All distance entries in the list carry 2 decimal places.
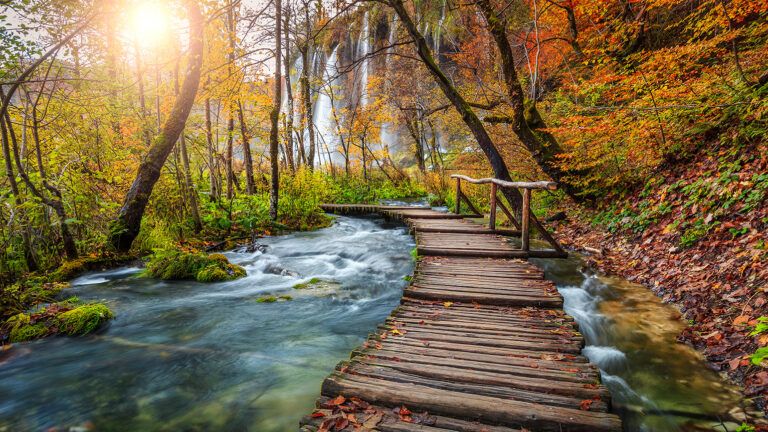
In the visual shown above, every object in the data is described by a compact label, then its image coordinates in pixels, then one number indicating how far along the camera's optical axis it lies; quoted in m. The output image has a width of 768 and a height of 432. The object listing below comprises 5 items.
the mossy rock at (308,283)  7.09
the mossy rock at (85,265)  6.45
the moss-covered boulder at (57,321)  4.62
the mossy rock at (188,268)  7.16
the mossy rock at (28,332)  4.54
